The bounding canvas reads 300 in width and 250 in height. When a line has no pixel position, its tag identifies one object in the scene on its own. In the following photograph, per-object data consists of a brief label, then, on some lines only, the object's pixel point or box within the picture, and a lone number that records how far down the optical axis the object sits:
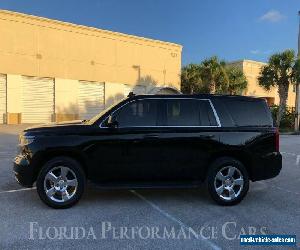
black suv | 3.97
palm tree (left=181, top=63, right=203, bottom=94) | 24.40
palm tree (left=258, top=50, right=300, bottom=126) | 17.65
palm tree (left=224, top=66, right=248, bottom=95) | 24.70
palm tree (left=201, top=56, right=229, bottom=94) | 22.72
